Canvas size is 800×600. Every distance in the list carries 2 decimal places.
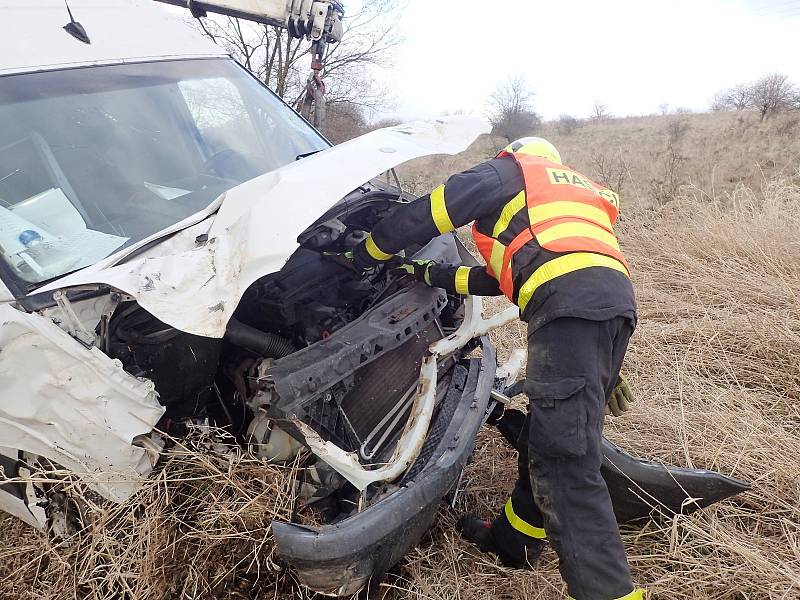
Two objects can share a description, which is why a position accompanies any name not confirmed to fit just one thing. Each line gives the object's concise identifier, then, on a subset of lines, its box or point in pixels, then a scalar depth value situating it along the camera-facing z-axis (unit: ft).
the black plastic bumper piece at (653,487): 6.95
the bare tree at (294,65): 49.62
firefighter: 5.61
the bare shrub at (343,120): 53.98
